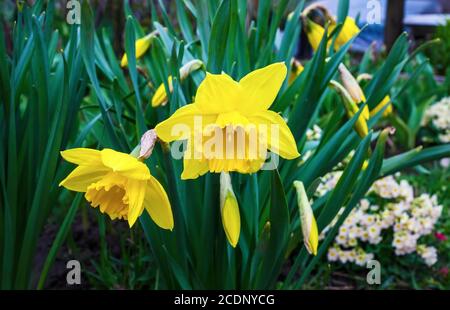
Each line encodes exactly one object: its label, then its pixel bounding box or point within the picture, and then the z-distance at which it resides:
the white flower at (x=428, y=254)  0.76
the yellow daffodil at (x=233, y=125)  0.38
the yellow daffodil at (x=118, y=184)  0.38
